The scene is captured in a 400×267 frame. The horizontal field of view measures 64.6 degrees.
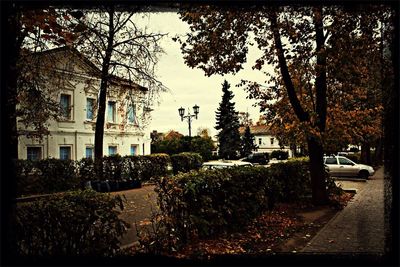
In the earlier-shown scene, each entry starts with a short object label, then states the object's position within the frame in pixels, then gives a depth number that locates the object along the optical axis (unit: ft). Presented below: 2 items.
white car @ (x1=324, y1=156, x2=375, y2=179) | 50.29
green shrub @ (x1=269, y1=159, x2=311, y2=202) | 24.09
